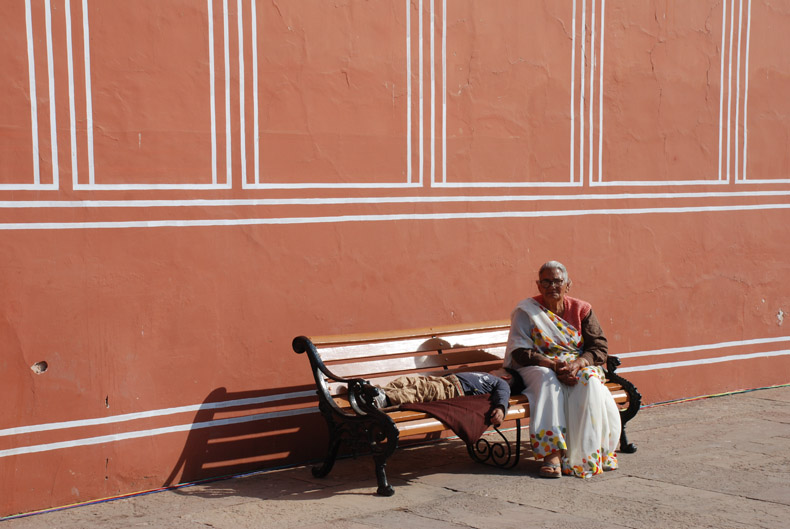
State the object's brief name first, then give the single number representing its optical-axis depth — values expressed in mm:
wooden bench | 5742
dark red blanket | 5879
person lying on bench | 6035
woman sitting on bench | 6137
